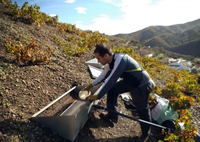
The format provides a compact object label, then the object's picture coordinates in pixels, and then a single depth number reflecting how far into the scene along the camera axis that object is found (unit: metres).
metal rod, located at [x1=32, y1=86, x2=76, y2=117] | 2.30
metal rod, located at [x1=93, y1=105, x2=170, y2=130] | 2.58
